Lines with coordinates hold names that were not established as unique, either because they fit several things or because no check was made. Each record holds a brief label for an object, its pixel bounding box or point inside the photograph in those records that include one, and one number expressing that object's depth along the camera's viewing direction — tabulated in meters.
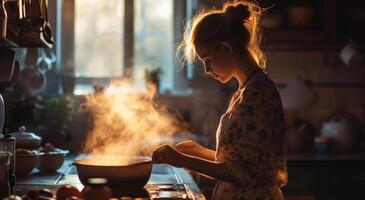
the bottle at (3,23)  2.11
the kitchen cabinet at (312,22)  3.95
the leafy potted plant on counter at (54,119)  3.72
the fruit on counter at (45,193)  1.73
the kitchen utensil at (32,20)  2.37
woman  1.85
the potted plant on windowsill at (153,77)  4.10
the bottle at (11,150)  1.99
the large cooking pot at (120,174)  1.93
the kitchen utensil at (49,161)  2.62
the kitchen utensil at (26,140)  2.80
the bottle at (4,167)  1.85
